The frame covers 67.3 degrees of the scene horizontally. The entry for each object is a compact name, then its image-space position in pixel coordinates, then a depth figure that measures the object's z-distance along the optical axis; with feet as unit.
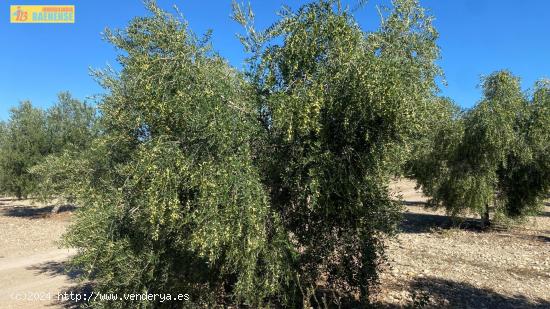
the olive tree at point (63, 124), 77.56
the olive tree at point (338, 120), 20.24
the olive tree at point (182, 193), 19.81
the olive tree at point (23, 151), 83.30
